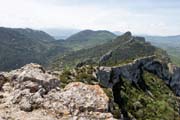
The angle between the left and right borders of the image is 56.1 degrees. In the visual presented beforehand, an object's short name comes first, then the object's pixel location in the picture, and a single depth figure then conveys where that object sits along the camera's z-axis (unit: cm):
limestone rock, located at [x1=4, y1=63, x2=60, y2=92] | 1573
